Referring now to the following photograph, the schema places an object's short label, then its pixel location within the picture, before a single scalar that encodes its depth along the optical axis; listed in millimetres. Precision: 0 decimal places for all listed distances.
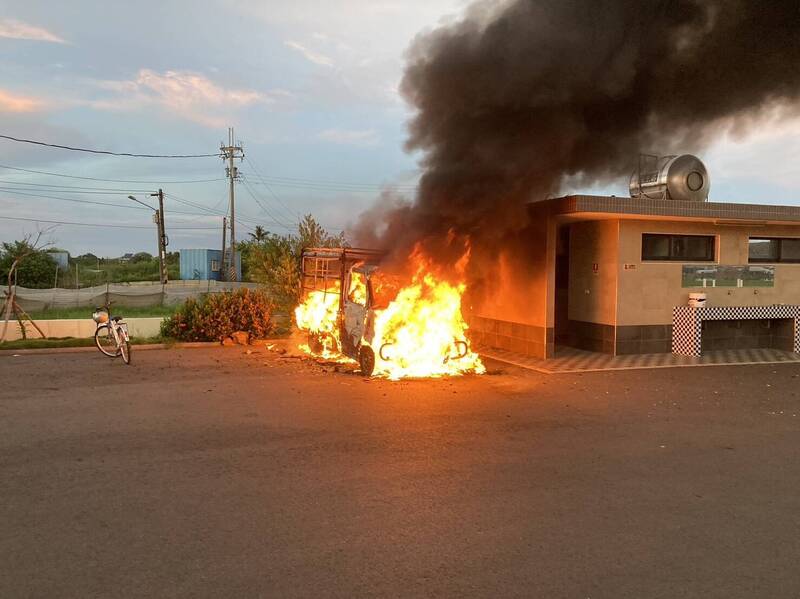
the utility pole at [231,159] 46031
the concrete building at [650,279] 13547
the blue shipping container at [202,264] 50875
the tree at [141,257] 69875
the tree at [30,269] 33094
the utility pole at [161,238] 36088
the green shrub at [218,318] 14938
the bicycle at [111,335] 12070
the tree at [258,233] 56438
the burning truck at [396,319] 10867
